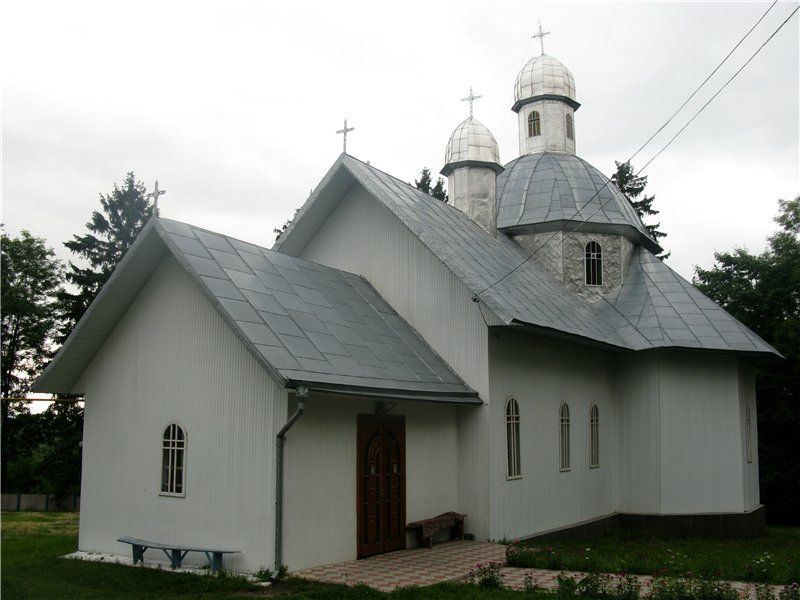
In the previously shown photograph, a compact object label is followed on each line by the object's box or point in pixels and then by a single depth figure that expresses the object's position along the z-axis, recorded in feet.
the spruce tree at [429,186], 122.93
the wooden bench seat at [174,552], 35.06
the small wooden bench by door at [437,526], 42.98
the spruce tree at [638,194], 125.92
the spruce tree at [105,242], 100.32
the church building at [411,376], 36.81
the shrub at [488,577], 33.30
